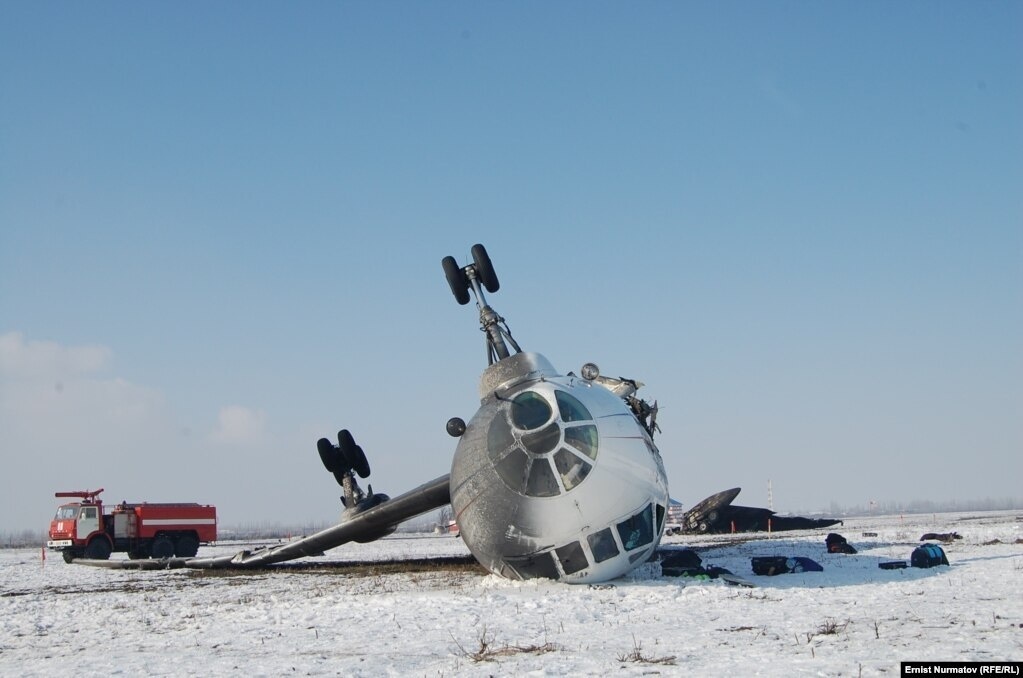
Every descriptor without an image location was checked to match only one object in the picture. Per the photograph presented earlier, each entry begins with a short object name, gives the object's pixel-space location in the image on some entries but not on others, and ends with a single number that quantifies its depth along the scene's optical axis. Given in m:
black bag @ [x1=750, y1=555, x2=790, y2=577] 18.17
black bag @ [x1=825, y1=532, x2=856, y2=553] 24.42
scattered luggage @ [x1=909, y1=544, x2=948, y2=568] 18.55
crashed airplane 15.00
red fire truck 38.81
